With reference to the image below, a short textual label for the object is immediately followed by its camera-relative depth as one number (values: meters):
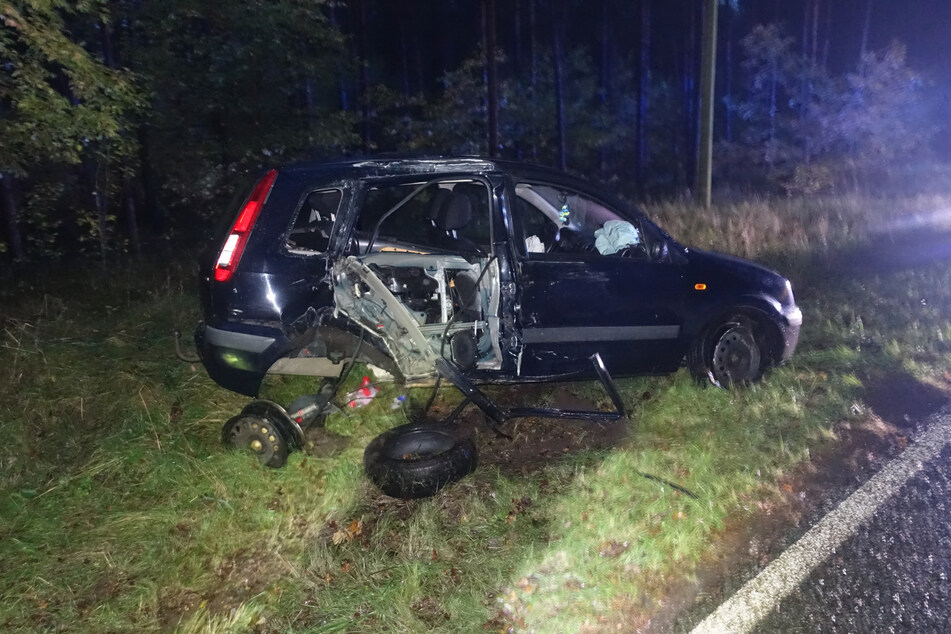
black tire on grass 4.00
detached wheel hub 4.23
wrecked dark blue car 4.25
